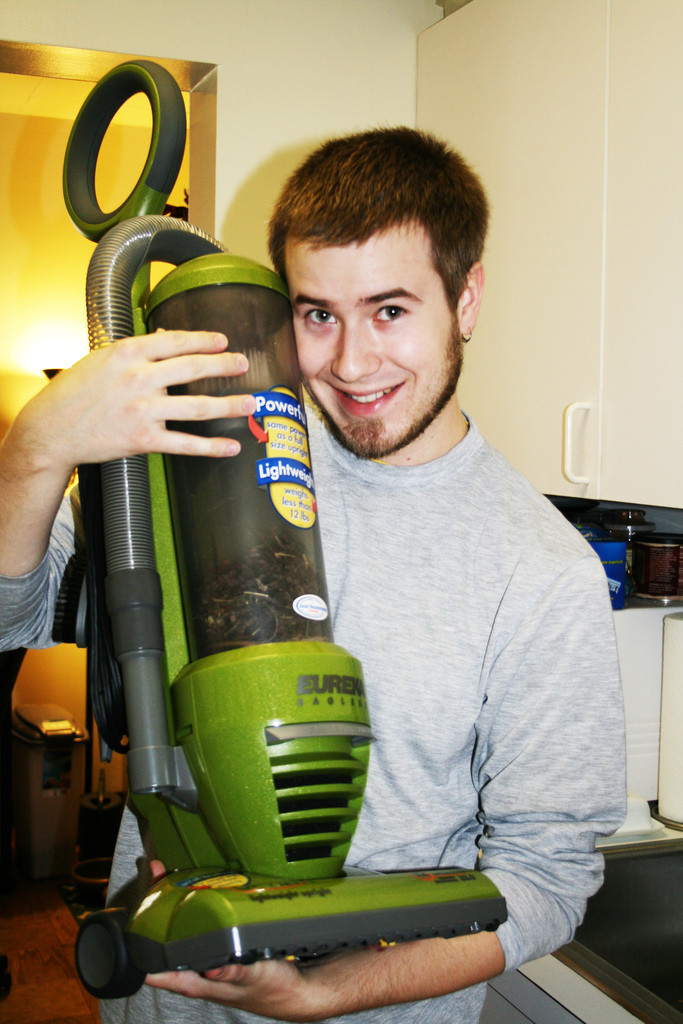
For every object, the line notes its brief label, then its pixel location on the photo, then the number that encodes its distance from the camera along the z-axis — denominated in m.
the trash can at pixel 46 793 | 3.30
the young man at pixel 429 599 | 0.87
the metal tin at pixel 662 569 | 1.71
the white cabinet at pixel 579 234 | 1.34
